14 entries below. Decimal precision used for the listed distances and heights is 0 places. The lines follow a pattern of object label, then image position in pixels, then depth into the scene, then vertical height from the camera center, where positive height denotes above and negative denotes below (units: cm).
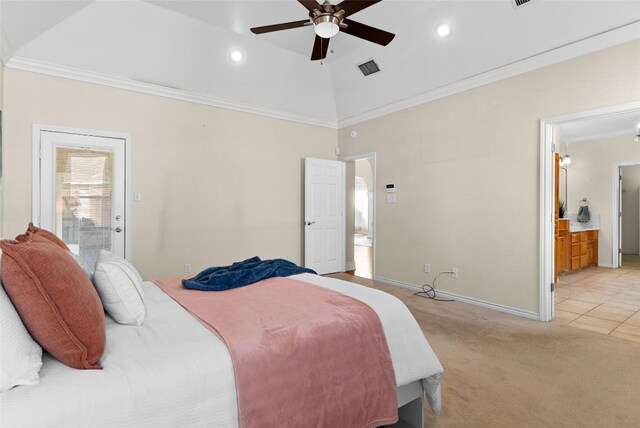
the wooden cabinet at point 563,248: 553 -55
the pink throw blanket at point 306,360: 135 -64
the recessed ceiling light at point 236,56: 445 +207
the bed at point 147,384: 101 -57
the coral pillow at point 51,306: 115 -33
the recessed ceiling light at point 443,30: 380 +209
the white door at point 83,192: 370 +23
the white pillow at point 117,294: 162 -40
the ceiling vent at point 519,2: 319 +201
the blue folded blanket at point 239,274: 229 -45
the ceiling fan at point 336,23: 254 +155
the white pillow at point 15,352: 102 -44
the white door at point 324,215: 560 -2
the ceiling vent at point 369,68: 474 +208
